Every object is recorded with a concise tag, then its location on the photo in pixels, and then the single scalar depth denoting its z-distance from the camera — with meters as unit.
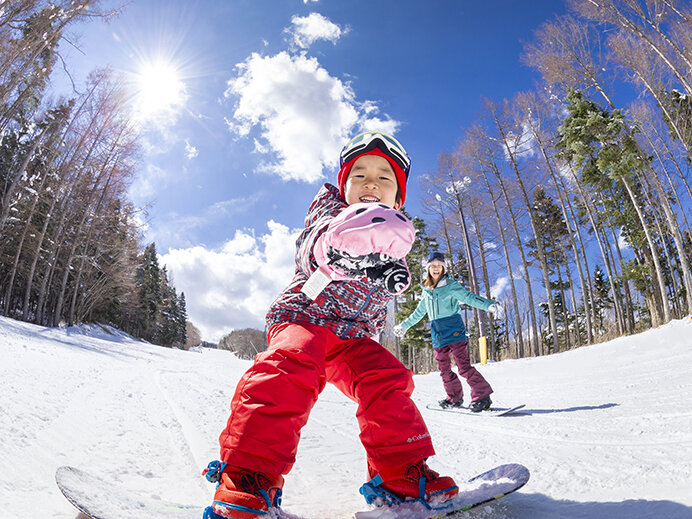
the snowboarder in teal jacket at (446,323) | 4.02
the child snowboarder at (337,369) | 0.98
